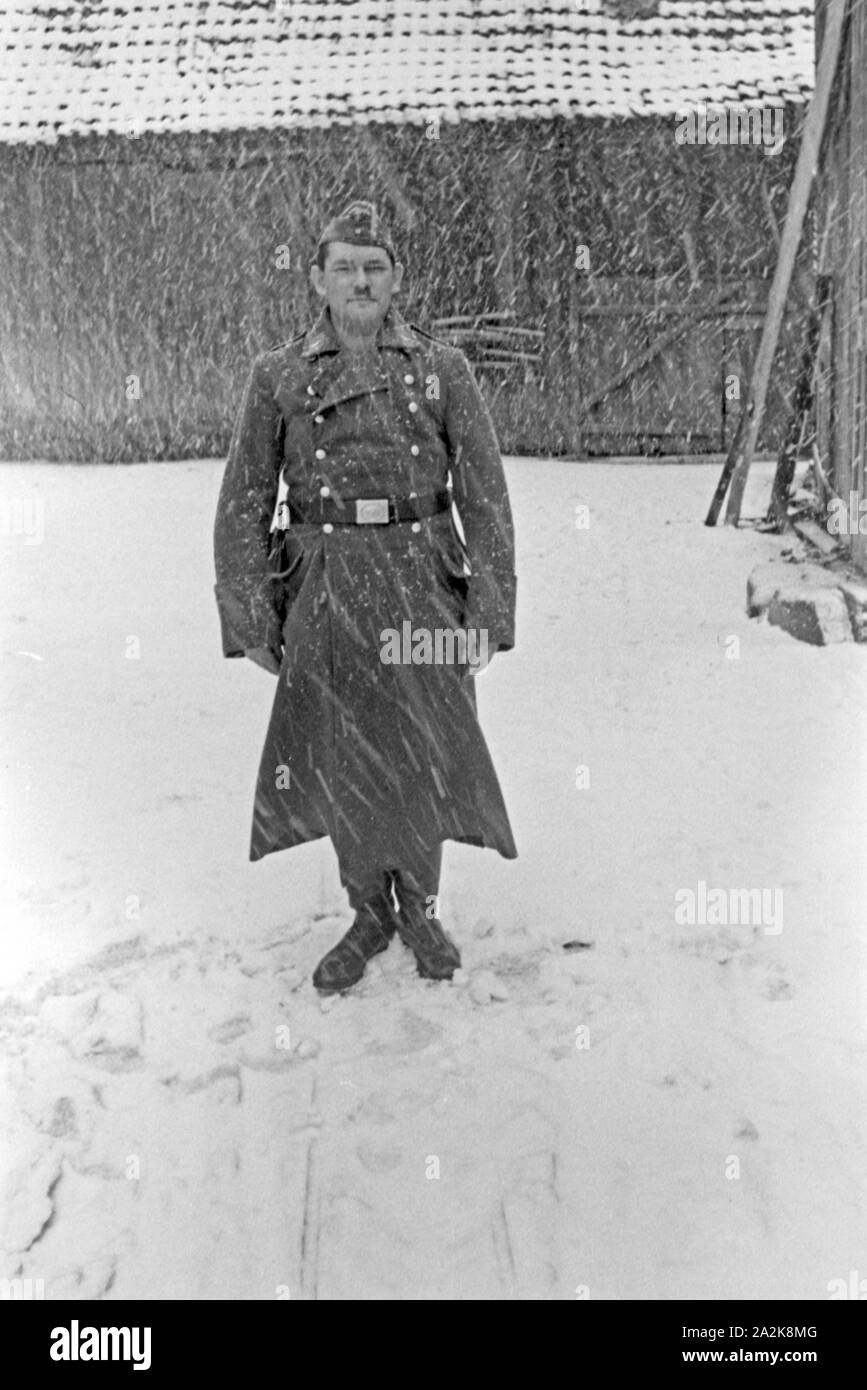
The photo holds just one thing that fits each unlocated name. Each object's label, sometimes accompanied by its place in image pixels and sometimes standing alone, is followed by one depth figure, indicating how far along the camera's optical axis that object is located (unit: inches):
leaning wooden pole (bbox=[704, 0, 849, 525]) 263.1
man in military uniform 120.3
